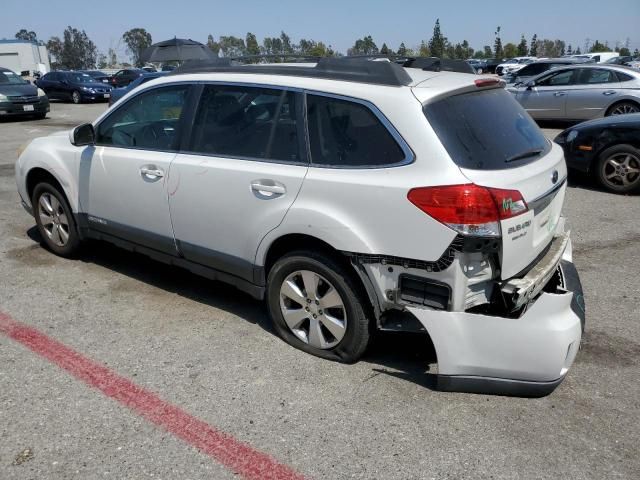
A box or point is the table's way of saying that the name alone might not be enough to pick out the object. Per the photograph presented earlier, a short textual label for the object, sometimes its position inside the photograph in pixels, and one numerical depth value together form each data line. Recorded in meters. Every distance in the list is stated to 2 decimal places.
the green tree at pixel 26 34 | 110.29
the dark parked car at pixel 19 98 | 17.56
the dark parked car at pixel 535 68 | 18.06
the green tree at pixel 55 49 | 100.81
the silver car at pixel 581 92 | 12.74
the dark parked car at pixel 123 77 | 31.81
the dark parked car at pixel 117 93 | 19.27
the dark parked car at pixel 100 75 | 32.44
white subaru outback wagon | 3.04
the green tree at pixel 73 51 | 99.46
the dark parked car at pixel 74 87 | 25.09
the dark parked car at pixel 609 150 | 7.48
